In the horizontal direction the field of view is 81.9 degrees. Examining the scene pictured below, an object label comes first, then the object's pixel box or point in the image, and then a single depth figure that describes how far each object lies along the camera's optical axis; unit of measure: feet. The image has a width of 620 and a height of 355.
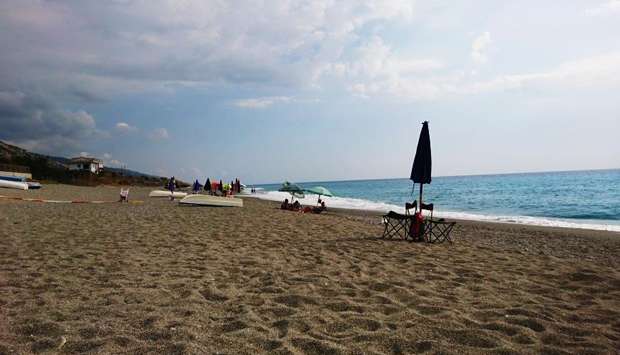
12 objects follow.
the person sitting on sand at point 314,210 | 57.77
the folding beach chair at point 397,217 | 30.55
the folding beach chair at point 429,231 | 29.65
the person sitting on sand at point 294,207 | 57.35
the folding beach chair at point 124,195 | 60.98
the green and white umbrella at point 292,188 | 67.38
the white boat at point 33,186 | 89.50
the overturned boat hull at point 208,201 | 55.16
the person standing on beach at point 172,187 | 73.45
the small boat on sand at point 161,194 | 83.86
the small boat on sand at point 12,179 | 89.73
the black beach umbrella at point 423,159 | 32.01
